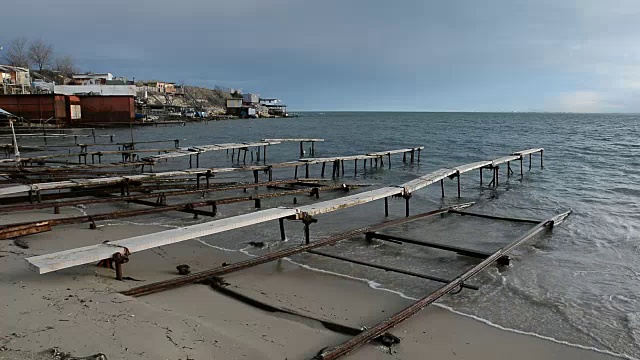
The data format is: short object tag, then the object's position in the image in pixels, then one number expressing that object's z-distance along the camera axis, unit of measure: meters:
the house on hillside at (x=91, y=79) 75.25
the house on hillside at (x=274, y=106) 127.12
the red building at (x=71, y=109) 42.53
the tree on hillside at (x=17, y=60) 91.25
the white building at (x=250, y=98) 127.12
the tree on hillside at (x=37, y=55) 98.38
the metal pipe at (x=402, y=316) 3.97
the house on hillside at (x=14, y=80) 56.51
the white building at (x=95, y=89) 62.50
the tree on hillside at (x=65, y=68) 103.88
